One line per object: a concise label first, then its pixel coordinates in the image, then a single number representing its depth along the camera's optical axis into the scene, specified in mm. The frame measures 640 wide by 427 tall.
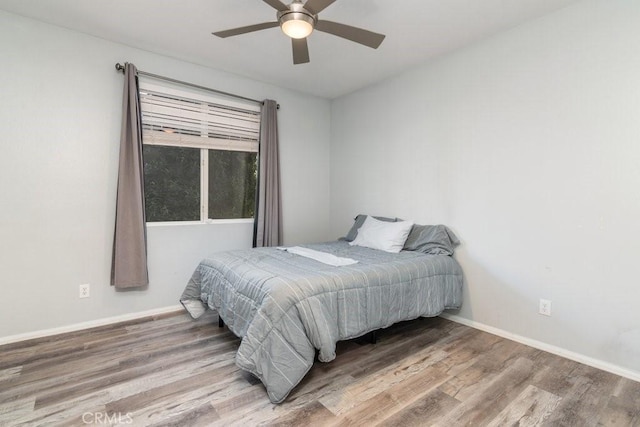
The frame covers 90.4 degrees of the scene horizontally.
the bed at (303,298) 1821
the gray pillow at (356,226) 3726
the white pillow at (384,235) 3174
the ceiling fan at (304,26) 1830
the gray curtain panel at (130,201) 2857
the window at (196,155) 3129
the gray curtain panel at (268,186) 3672
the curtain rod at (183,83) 2875
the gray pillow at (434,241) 3011
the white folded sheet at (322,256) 2537
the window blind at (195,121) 3078
